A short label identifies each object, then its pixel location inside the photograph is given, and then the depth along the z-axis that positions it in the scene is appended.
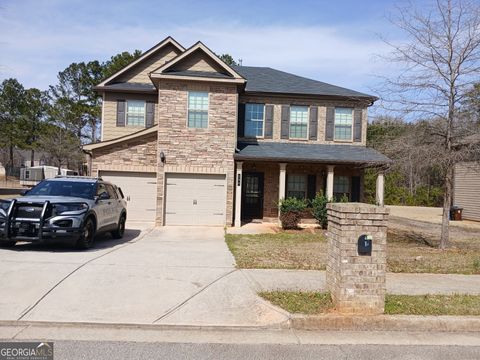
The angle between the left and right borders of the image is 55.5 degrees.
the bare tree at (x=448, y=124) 12.80
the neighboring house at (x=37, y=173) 49.62
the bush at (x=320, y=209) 18.05
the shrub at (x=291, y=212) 17.58
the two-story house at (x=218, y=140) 17.91
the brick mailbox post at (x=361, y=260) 6.15
